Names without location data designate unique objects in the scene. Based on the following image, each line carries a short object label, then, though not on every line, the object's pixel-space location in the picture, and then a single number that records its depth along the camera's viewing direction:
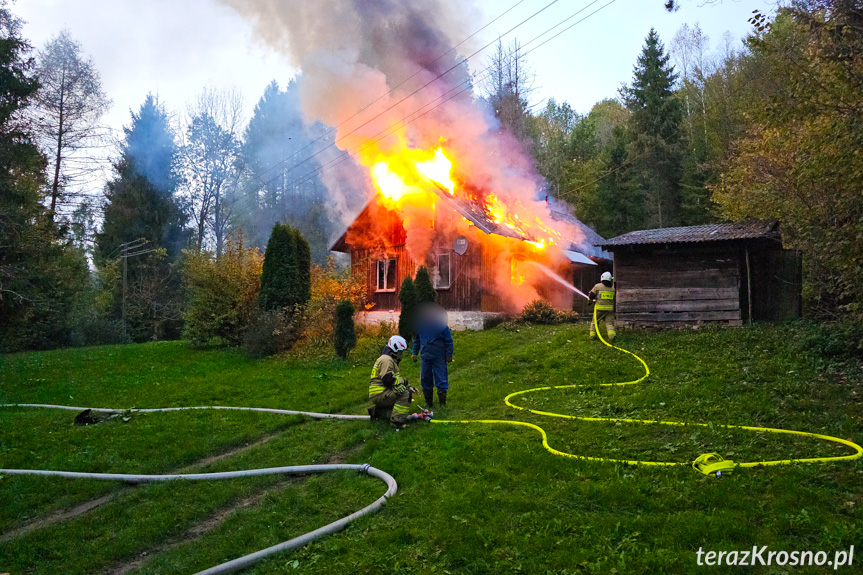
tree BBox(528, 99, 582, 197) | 39.75
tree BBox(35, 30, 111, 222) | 27.33
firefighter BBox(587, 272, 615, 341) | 15.41
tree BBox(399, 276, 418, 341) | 17.91
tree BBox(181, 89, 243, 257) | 41.41
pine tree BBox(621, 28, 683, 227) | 35.69
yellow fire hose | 5.51
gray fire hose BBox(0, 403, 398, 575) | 4.37
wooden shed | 15.28
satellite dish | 21.69
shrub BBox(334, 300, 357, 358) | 15.52
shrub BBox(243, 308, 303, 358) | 17.11
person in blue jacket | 9.90
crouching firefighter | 8.44
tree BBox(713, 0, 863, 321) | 7.96
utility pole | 34.79
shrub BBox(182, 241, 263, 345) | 20.02
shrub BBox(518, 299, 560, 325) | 20.83
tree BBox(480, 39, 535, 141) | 36.69
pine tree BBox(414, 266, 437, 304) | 18.31
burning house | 21.33
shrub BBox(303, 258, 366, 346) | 17.14
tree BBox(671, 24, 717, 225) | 32.97
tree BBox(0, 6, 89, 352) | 15.79
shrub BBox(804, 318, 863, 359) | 10.91
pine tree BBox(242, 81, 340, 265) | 42.94
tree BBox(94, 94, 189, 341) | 30.92
